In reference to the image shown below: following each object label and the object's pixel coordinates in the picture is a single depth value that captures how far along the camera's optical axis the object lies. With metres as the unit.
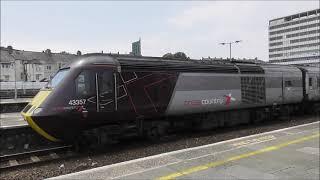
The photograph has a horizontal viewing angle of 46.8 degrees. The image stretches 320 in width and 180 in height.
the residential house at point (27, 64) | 80.56
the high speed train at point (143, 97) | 9.98
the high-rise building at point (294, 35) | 99.06
